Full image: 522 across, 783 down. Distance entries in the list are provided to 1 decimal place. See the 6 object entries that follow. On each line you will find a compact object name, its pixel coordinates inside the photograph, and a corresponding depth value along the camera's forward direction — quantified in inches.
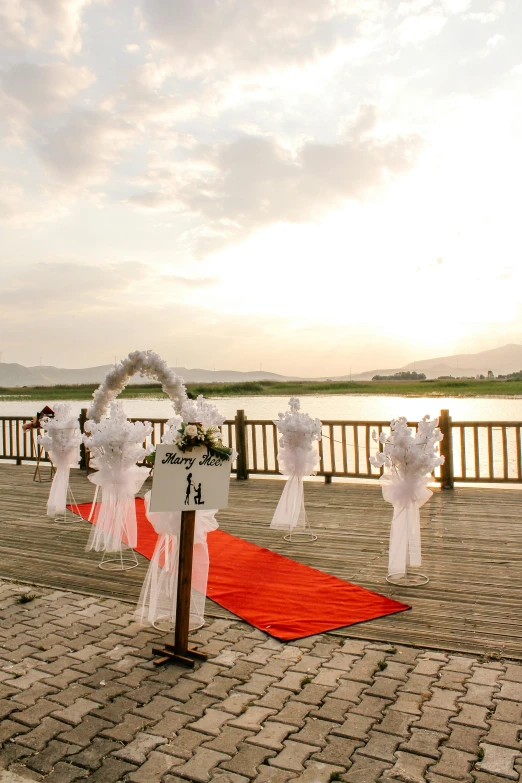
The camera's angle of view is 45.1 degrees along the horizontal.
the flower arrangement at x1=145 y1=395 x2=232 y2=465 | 151.5
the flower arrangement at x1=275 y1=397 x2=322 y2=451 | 273.6
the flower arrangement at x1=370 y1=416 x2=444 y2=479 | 202.4
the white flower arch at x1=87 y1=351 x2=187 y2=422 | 252.5
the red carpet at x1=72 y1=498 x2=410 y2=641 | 166.4
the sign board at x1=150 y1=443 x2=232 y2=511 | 147.9
